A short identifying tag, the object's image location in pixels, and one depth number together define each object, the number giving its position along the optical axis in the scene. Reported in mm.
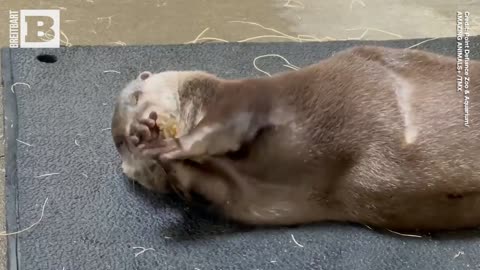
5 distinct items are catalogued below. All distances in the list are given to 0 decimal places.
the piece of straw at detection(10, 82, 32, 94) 2045
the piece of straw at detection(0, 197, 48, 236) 1677
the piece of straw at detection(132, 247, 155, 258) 1631
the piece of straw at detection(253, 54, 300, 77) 2168
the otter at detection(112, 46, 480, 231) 1555
